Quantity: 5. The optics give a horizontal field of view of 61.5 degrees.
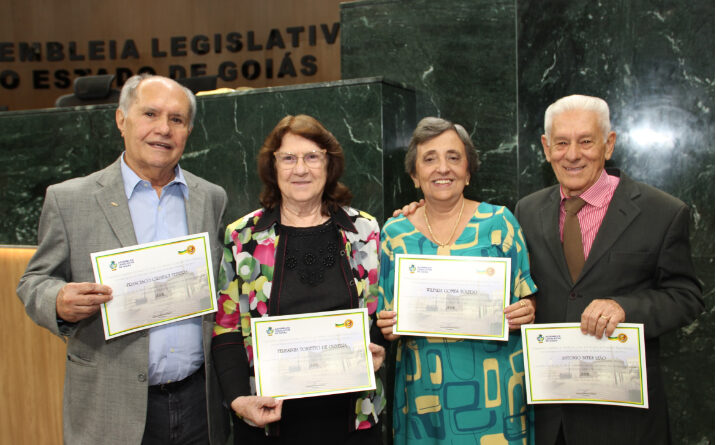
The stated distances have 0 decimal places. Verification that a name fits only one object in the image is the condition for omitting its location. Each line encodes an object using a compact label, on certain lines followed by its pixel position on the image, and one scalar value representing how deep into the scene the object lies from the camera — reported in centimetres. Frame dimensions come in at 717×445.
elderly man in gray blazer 182
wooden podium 312
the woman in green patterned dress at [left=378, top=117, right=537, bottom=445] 196
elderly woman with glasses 187
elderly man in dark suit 191
